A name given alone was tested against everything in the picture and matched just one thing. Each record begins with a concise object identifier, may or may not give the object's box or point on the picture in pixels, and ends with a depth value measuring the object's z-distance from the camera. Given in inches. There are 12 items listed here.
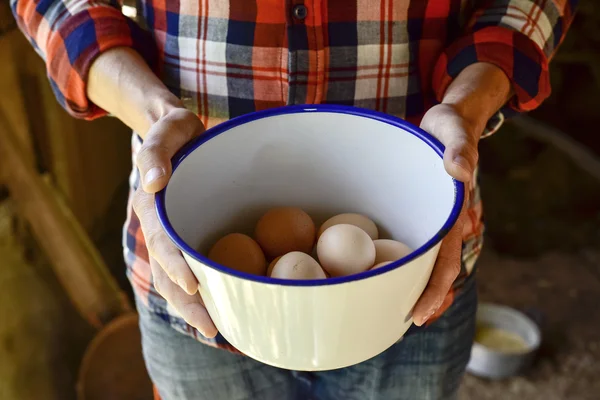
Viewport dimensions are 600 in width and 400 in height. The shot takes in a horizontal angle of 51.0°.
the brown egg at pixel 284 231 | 20.1
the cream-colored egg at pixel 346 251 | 18.5
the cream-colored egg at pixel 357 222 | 20.8
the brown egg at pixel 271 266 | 19.2
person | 21.1
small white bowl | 51.2
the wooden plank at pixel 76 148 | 48.5
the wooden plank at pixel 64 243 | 42.4
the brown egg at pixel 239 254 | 18.7
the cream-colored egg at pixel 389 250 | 19.0
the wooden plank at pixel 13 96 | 43.8
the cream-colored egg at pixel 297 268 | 17.5
